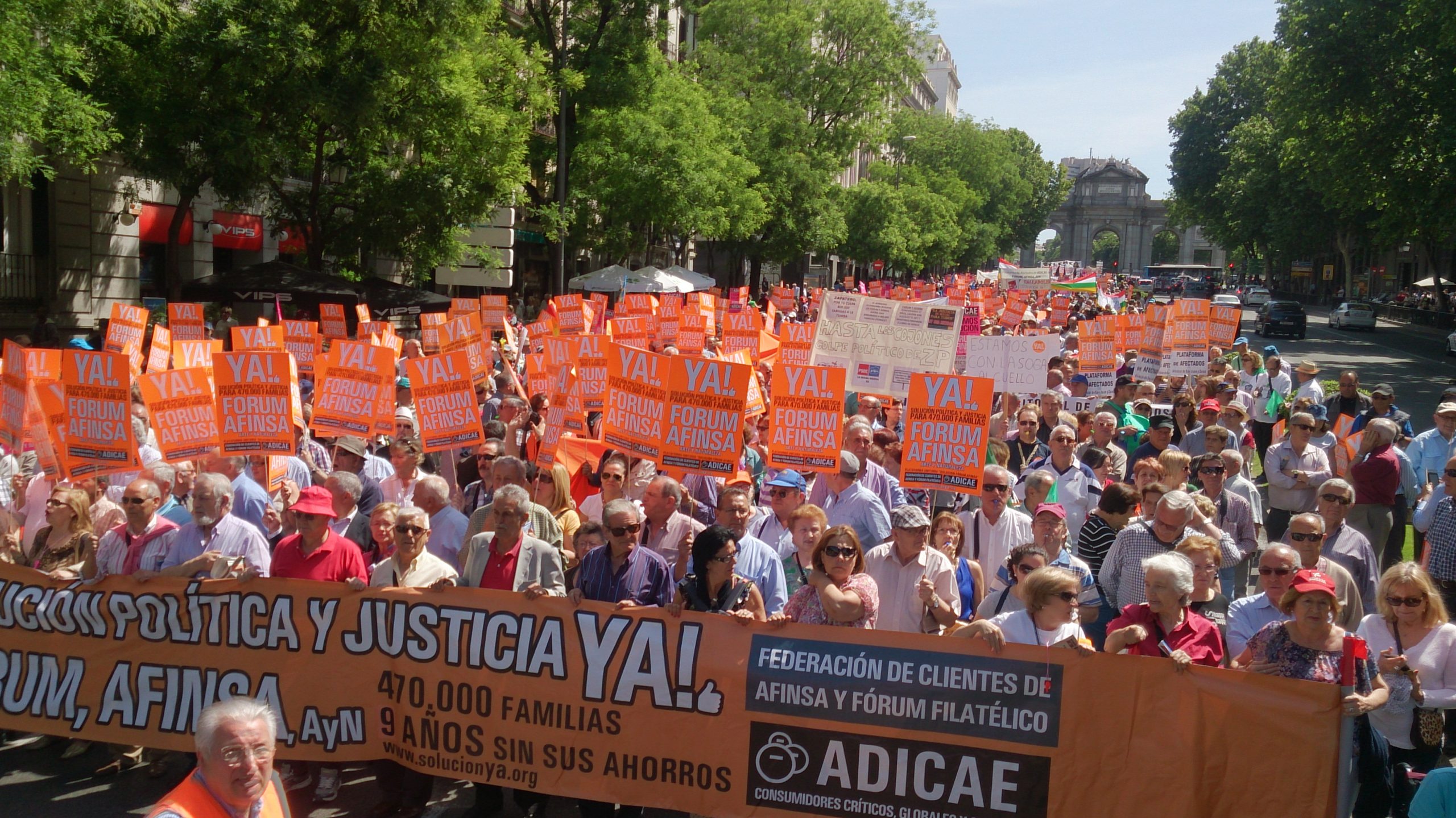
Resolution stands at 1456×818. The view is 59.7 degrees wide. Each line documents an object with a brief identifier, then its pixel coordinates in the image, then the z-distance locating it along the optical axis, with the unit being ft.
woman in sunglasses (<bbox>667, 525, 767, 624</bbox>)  18.58
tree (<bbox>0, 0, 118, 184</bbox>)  46.26
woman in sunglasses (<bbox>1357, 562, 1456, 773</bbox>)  17.75
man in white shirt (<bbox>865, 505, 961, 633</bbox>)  19.83
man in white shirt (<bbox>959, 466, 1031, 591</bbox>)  24.73
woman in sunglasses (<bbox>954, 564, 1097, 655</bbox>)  17.26
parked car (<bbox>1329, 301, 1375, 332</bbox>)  176.35
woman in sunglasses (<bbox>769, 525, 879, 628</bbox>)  18.19
